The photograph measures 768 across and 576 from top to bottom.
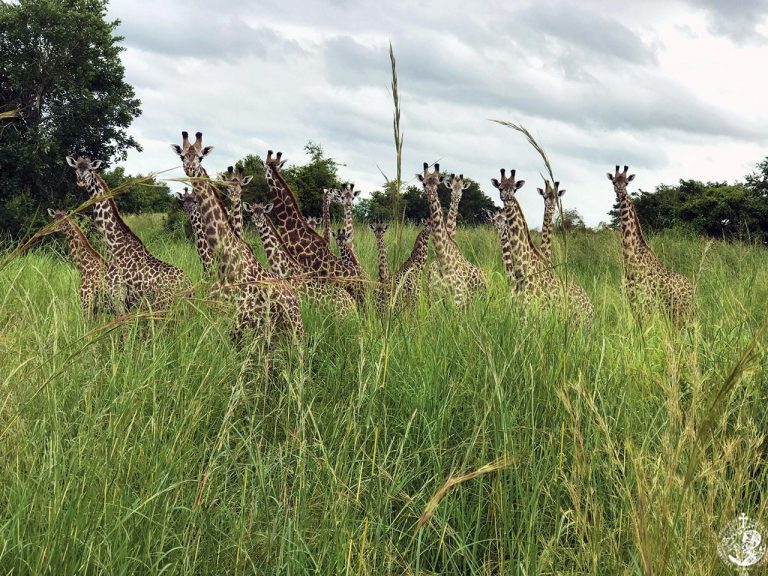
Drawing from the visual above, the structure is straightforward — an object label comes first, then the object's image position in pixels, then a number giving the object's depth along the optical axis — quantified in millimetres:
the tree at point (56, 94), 16745
